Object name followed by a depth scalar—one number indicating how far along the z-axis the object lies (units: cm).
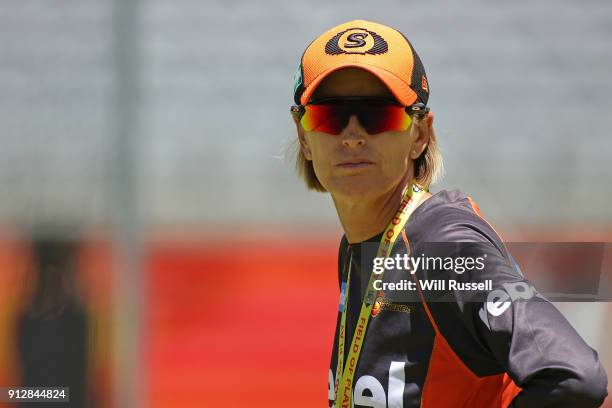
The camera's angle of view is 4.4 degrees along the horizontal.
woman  879
